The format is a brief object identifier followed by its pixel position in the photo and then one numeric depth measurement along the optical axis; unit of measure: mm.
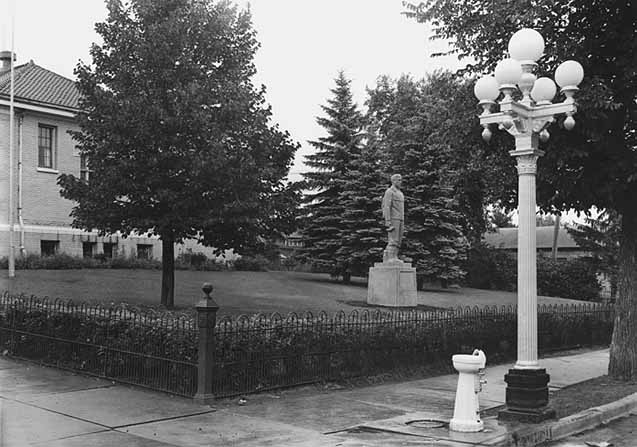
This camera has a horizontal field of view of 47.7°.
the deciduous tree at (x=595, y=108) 12391
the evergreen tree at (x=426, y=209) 33656
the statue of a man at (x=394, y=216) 21609
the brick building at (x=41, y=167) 27297
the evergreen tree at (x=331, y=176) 33219
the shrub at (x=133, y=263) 27531
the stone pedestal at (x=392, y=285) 20703
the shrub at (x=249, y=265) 32781
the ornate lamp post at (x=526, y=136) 9484
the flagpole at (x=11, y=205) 21697
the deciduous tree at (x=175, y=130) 16062
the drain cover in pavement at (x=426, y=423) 9117
